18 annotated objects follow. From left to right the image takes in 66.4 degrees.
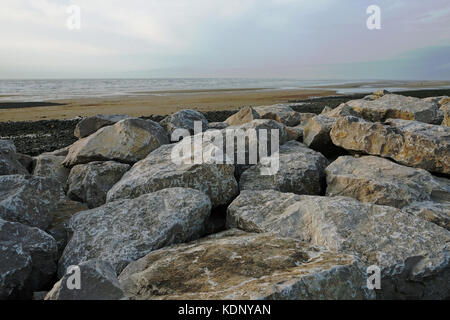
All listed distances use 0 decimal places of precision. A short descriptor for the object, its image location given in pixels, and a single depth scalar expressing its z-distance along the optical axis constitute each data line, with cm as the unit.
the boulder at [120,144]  689
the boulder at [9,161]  614
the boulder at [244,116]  876
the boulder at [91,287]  282
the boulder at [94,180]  616
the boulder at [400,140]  576
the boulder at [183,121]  858
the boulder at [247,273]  283
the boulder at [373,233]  361
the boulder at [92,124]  859
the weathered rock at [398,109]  827
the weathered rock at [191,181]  532
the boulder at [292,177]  572
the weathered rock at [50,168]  709
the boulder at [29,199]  461
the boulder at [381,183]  500
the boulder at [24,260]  356
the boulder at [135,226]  413
